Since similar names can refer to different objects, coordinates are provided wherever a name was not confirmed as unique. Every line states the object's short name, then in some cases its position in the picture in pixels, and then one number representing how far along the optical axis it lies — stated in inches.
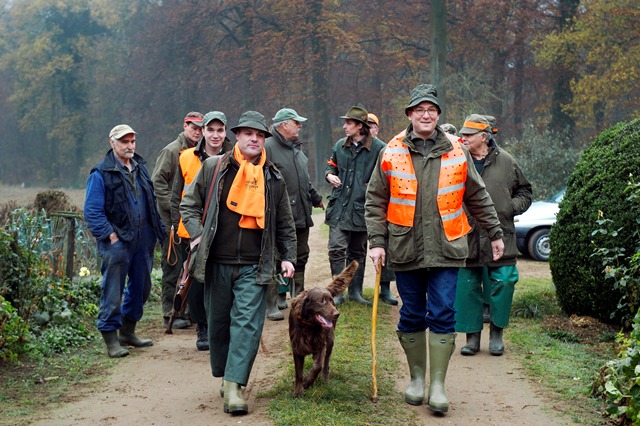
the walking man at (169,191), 367.6
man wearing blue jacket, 319.3
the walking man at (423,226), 242.5
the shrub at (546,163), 971.3
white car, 617.0
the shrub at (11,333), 291.1
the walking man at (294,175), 377.4
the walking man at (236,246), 242.2
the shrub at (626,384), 207.6
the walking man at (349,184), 391.2
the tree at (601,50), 1107.3
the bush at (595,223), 328.5
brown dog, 245.8
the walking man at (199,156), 340.8
